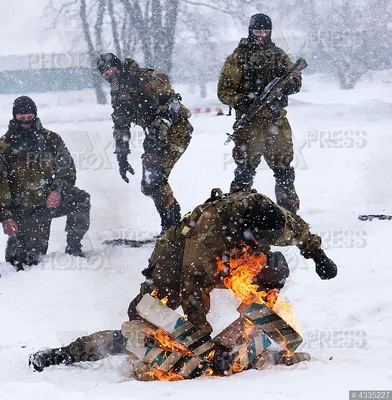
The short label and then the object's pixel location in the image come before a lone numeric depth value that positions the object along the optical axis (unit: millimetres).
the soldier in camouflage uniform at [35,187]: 12773
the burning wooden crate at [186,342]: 7293
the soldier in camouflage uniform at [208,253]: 7344
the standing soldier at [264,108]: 13047
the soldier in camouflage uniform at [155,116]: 13156
